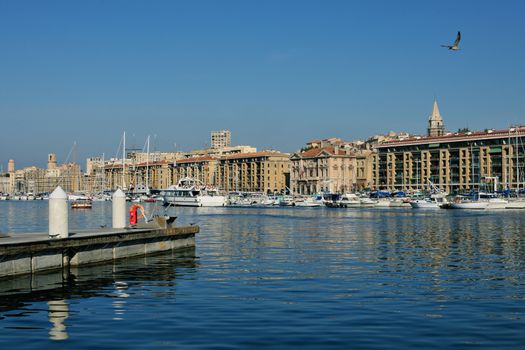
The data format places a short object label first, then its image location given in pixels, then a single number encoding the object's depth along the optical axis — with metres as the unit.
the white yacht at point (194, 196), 155.75
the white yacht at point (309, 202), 171.55
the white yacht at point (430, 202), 141.05
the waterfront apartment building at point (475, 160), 176.38
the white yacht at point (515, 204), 132.88
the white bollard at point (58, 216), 29.81
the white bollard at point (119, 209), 38.41
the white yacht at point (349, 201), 162.62
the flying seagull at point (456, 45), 39.47
